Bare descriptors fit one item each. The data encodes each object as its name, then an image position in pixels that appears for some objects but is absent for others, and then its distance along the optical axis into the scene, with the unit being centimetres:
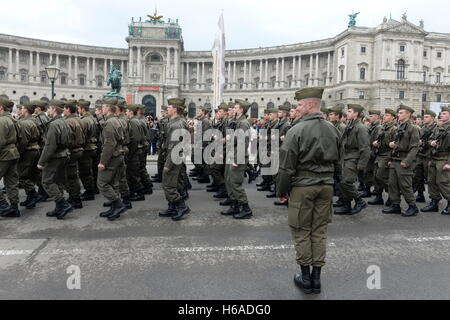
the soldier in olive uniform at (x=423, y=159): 978
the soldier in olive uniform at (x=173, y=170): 748
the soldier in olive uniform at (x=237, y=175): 779
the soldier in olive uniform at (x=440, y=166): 841
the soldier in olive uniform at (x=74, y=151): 806
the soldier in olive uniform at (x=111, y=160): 728
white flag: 2583
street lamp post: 1811
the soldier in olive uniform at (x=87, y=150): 895
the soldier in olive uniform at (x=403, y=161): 802
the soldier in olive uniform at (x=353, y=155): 815
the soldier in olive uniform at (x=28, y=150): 818
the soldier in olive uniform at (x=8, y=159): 740
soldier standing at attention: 440
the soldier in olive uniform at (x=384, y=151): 908
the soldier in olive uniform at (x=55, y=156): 726
